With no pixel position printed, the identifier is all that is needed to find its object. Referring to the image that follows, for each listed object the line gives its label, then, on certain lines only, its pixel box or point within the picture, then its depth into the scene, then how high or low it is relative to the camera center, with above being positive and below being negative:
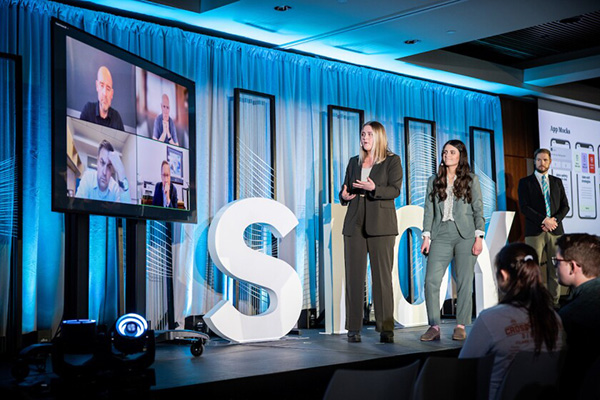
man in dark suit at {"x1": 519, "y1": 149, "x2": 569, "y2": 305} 6.89 +0.24
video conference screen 3.68 +0.62
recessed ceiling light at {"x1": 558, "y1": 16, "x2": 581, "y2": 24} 7.05 +2.11
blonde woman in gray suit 4.76 +0.04
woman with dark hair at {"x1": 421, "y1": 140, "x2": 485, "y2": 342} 4.91 +0.00
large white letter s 4.88 -0.25
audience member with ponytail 2.32 -0.31
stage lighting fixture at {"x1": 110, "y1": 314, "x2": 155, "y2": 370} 3.02 -0.47
